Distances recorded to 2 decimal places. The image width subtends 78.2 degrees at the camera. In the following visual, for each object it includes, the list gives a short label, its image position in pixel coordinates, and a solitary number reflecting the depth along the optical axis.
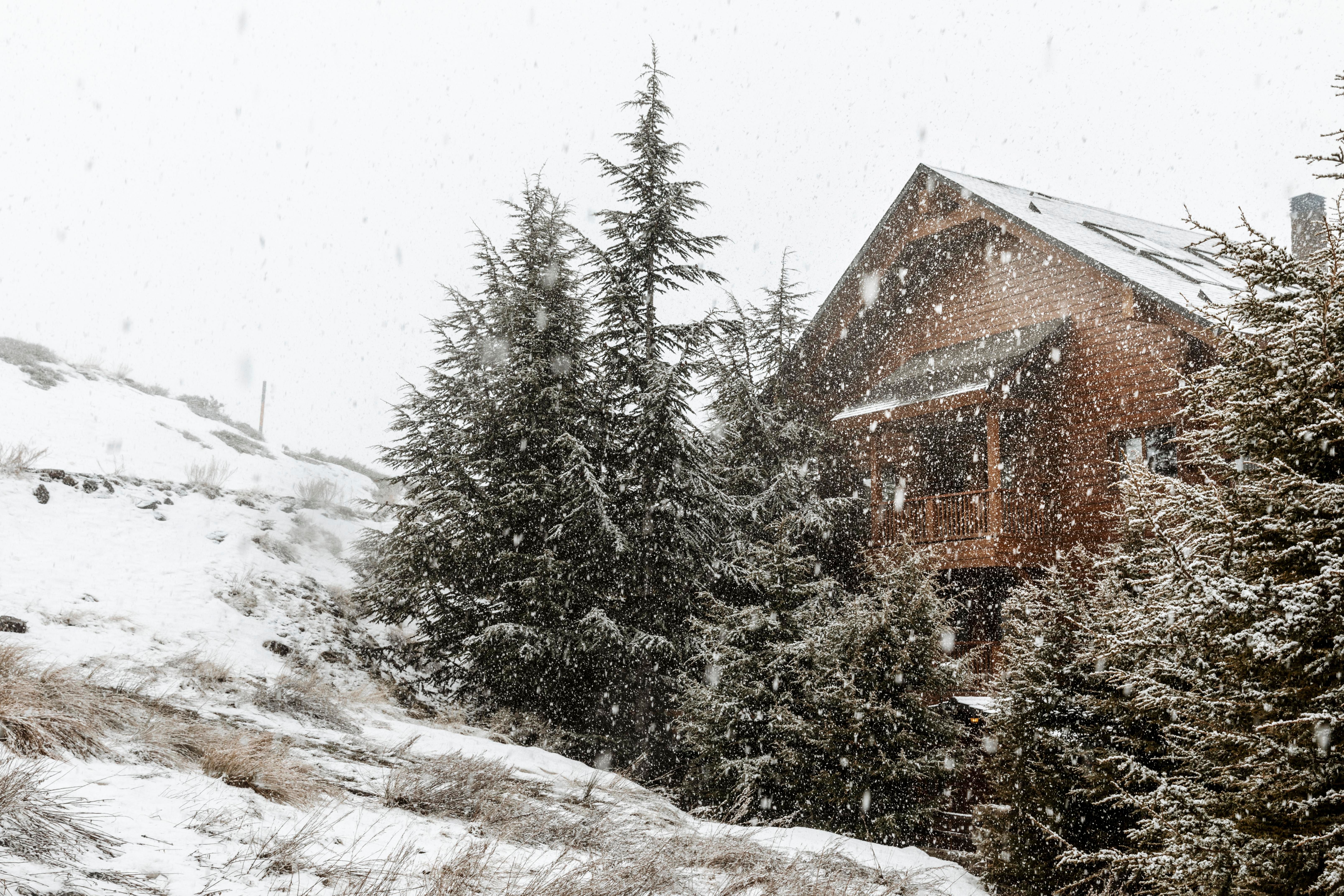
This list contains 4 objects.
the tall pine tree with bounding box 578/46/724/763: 13.45
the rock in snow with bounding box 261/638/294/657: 11.91
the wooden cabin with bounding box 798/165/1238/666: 13.58
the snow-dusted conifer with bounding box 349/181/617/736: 12.99
